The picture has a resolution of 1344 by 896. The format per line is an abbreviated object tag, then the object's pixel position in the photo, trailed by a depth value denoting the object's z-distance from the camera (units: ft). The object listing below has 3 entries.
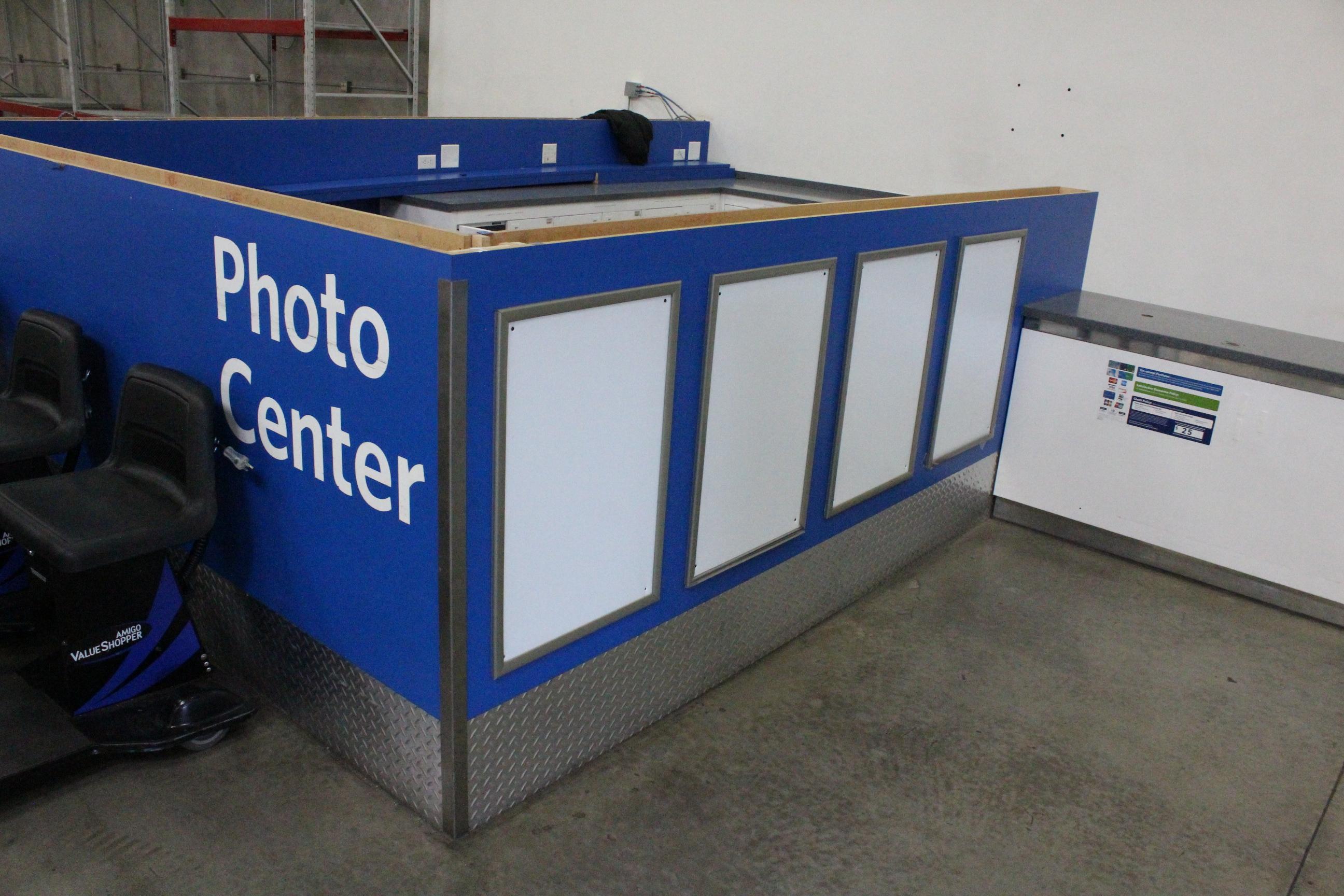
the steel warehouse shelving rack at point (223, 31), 18.34
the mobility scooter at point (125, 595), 6.25
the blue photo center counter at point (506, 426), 5.79
